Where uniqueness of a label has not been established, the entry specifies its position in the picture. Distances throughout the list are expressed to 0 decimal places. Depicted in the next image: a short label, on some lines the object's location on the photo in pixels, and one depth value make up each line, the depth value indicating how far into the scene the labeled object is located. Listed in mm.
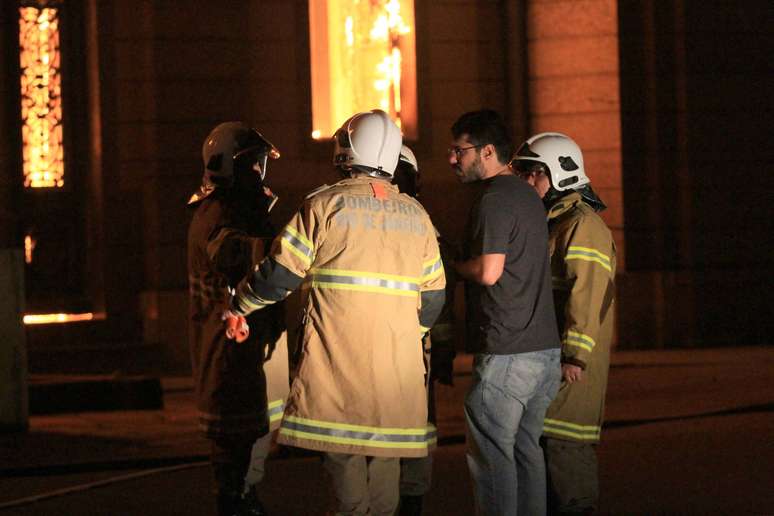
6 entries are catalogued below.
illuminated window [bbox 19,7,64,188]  30844
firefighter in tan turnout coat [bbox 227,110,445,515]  11359
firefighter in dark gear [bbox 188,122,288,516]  13586
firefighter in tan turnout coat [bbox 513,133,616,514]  13242
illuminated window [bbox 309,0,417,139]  31437
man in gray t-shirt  12352
